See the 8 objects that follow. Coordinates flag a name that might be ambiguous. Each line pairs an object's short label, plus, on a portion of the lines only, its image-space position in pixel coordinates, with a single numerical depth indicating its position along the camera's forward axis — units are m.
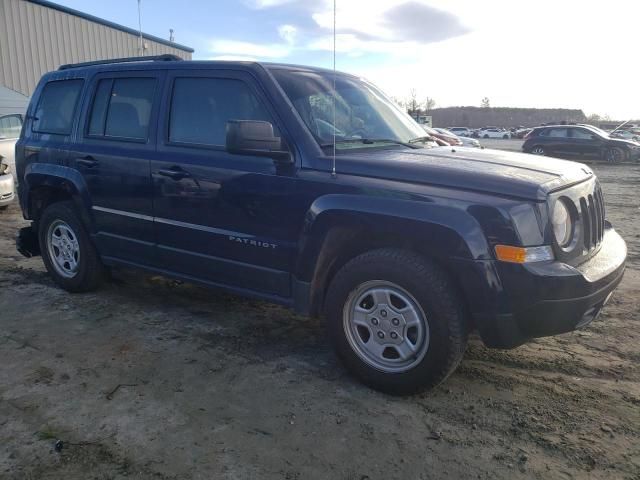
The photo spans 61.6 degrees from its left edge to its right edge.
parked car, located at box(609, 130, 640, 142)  27.39
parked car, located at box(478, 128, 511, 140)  57.84
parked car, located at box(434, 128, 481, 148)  20.27
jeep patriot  2.89
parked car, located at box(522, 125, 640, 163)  21.44
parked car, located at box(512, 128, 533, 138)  56.94
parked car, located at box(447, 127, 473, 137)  54.17
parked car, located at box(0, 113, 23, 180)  10.69
